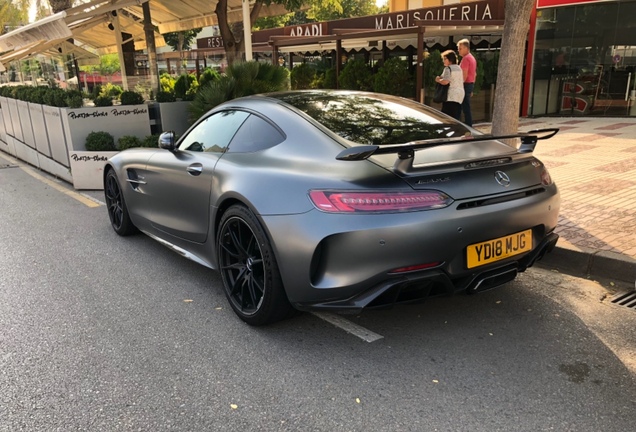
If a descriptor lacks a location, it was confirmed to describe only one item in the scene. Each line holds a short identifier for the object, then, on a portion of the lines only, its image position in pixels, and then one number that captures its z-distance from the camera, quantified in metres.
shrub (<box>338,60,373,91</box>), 13.53
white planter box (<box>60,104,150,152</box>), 8.67
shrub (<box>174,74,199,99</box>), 10.30
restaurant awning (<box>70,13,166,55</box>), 14.16
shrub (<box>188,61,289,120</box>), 8.49
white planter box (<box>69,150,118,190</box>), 8.42
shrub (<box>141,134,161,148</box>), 8.81
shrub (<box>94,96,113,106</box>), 9.09
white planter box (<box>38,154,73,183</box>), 9.12
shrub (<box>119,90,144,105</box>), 9.35
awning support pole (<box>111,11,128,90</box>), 14.25
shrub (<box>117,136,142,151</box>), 8.67
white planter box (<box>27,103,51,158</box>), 10.03
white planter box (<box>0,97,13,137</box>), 13.12
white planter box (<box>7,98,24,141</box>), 12.13
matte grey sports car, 2.79
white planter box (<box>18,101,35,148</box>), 11.08
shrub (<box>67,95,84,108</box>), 8.84
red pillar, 15.49
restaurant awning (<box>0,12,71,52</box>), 9.13
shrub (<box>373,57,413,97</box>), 12.82
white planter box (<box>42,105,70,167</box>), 9.03
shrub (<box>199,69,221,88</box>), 10.27
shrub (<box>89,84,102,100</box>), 9.25
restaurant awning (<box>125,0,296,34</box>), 13.05
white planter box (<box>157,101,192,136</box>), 9.52
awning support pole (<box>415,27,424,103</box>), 11.35
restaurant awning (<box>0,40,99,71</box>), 14.94
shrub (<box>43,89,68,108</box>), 9.23
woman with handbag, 9.42
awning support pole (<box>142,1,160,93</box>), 12.45
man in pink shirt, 9.79
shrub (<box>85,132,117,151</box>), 8.52
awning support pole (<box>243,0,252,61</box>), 9.91
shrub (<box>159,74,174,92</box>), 11.16
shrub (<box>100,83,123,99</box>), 9.52
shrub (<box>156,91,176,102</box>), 9.76
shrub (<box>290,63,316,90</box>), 16.16
